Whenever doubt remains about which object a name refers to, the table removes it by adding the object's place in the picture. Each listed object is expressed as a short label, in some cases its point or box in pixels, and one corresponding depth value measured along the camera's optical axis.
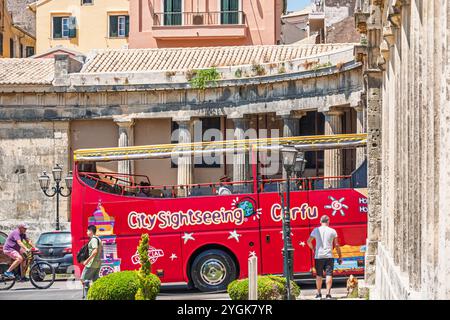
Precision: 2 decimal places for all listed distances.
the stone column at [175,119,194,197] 42.66
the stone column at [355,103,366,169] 35.56
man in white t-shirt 24.78
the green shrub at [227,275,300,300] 21.86
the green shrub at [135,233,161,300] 19.91
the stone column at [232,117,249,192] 40.05
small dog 24.50
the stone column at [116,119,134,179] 43.59
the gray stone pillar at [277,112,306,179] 40.54
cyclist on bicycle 30.31
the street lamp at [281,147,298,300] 23.52
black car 34.06
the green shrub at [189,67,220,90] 42.69
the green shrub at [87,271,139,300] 21.58
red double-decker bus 28.03
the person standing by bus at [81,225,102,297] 24.41
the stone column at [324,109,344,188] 38.91
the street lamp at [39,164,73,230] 37.17
